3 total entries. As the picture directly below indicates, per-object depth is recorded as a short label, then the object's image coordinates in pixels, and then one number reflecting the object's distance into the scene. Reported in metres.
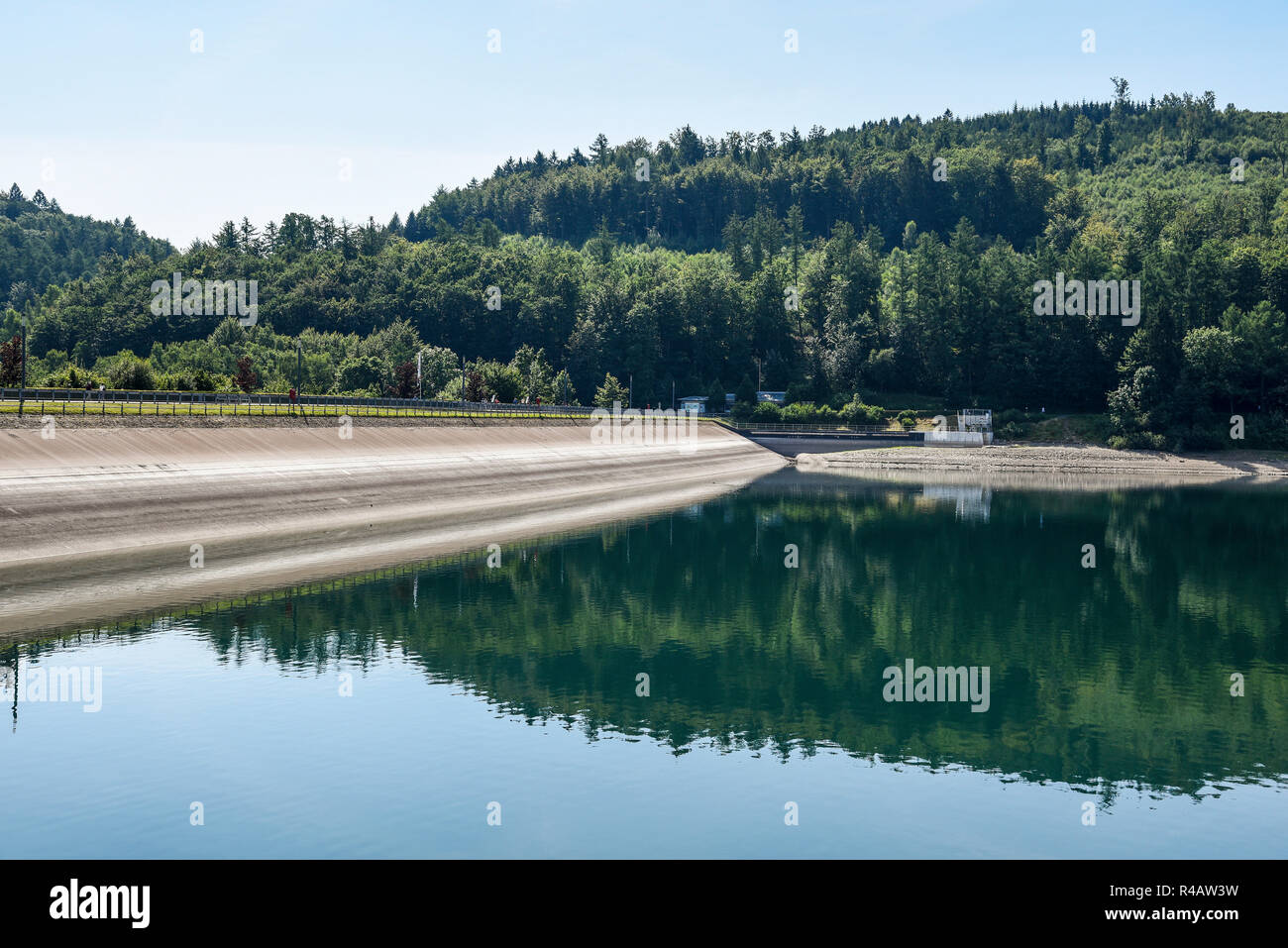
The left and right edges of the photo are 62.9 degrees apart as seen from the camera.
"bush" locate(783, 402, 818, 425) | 183.25
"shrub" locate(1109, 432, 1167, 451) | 143.48
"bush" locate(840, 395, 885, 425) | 177.50
